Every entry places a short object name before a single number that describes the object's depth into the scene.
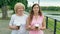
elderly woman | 4.42
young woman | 4.45
